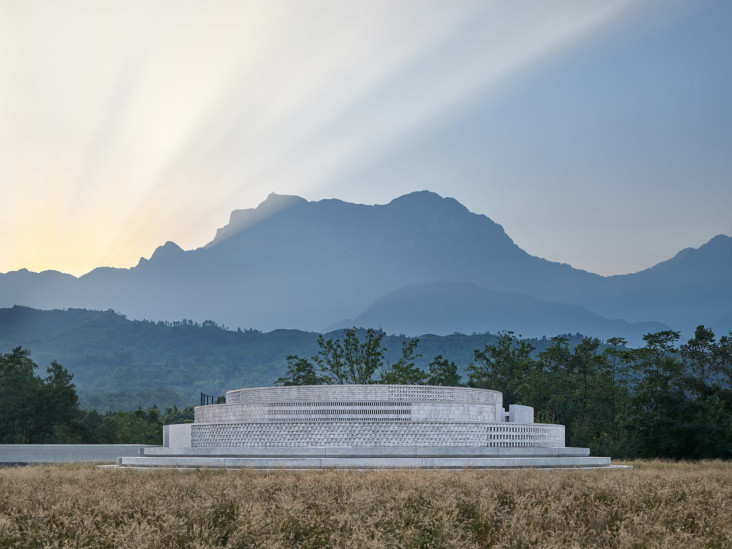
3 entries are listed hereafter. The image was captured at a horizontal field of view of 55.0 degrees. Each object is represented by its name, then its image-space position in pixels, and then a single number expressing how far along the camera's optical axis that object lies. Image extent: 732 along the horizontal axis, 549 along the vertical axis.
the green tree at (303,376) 57.84
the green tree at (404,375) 54.56
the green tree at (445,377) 57.36
